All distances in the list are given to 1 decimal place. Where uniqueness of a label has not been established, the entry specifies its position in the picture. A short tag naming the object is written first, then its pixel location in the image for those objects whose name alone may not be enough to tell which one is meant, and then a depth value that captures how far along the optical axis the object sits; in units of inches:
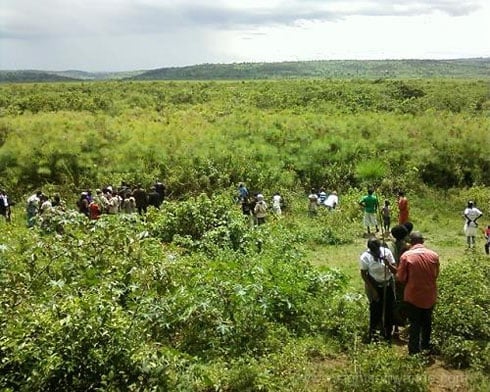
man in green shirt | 534.3
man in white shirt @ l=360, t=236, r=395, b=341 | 246.8
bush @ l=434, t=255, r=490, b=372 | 229.6
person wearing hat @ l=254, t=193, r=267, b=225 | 558.9
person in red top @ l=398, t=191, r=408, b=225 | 531.8
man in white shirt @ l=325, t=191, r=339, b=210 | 662.2
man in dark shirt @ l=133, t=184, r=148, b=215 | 600.3
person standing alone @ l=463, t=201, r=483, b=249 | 492.4
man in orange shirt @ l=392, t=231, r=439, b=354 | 226.2
